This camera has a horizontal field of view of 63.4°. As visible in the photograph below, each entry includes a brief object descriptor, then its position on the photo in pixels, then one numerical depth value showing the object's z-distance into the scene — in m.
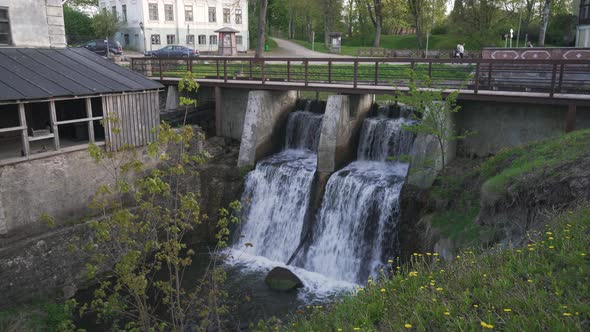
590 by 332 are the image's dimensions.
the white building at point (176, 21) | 49.34
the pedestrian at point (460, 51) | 33.50
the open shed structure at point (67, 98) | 14.80
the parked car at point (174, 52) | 41.81
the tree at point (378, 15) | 49.01
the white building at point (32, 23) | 17.29
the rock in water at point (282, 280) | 15.01
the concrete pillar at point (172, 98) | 24.33
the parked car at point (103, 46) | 40.74
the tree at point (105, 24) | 47.03
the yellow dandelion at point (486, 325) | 4.98
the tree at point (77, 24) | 49.31
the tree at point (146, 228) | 7.97
